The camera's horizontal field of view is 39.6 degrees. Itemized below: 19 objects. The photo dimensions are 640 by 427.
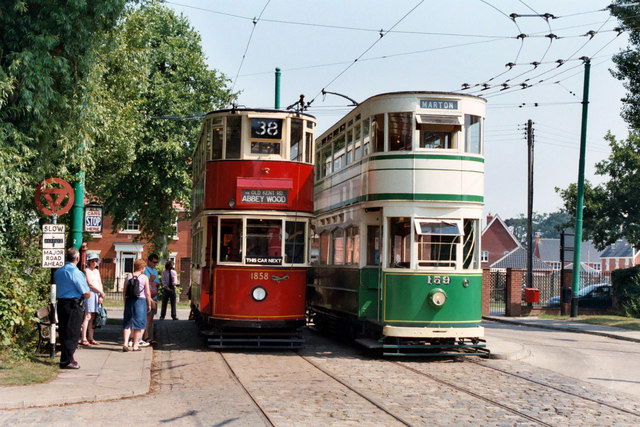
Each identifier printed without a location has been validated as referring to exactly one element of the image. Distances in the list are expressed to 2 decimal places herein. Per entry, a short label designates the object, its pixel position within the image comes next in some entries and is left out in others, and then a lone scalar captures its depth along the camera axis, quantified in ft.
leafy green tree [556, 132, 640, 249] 135.44
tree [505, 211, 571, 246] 554.05
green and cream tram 52.70
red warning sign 48.52
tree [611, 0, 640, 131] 97.35
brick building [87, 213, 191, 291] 205.46
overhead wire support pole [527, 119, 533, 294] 133.69
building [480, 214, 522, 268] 307.37
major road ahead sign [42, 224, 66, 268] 46.75
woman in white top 53.44
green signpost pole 60.59
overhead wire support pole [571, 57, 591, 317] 99.40
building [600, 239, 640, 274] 343.18
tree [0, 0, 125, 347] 43.98
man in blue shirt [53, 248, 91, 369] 43.47
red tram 54.75
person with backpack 53.78
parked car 123.65
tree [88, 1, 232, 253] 131.03
